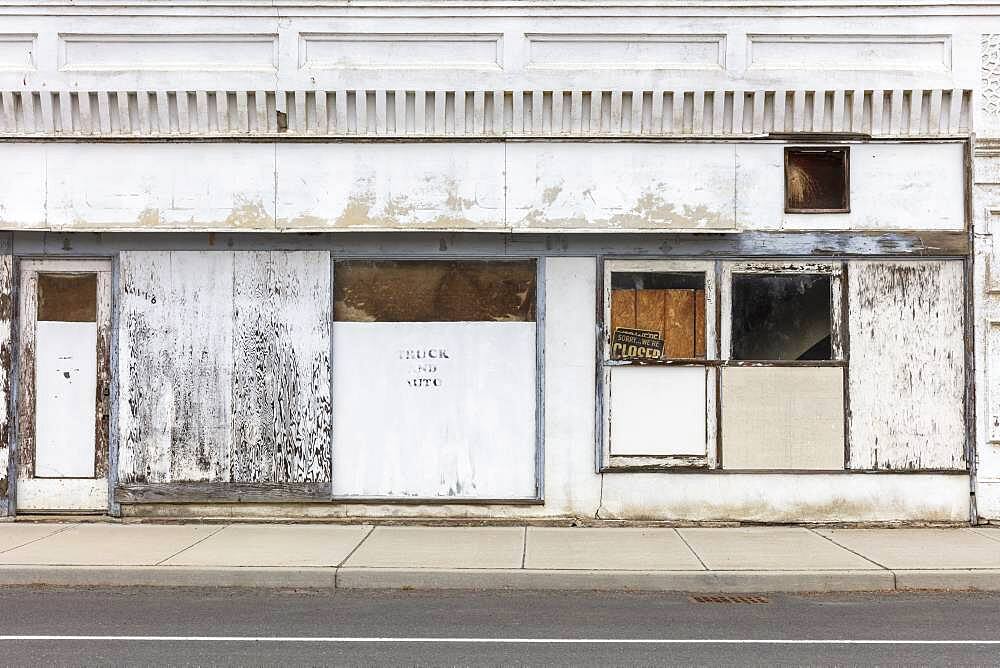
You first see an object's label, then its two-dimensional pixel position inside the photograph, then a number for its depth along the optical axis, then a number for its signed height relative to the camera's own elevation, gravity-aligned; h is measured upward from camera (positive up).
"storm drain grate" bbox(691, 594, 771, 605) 8.20 -2.11
